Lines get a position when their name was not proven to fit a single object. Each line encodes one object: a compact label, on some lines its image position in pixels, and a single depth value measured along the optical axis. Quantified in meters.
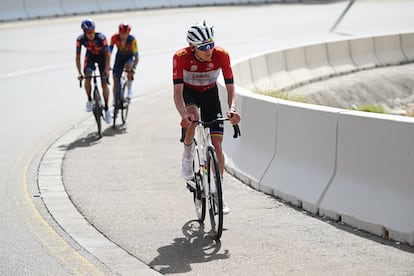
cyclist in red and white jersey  17.28
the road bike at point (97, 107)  30.56
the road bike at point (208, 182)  16.77
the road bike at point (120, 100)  32.50
